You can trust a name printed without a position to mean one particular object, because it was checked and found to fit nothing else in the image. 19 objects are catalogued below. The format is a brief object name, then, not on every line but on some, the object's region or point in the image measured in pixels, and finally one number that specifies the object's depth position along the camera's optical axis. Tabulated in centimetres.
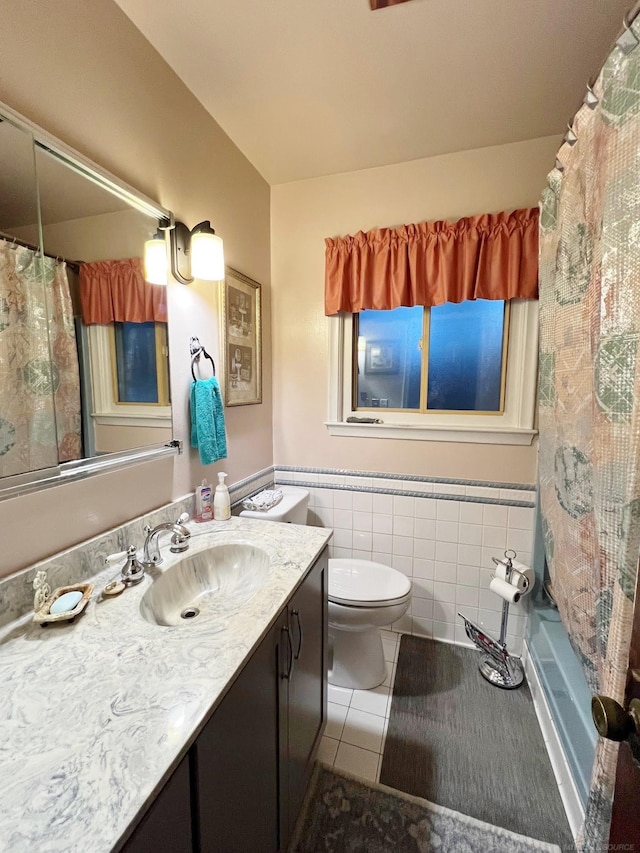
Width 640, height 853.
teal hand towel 140
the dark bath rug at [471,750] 119
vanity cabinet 64
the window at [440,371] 177
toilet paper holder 167
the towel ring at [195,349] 145
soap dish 80
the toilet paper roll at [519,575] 165
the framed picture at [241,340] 166
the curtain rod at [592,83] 73
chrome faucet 106
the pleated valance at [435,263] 163
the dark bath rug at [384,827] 108
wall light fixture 127
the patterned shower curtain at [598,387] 66
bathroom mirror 83
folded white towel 173
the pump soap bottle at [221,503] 144
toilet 155
